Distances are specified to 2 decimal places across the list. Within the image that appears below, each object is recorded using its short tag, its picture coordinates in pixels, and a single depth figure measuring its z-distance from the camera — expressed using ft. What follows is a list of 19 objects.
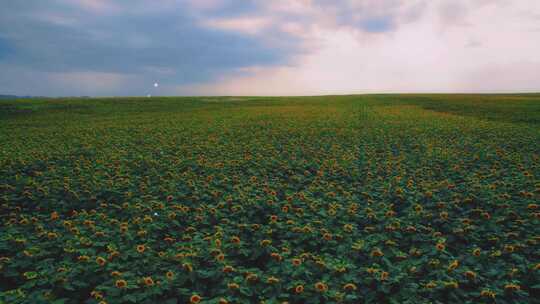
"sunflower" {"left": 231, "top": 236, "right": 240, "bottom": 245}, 18.13
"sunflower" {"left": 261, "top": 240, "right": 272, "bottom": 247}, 17.98
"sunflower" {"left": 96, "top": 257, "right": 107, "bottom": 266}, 15.47
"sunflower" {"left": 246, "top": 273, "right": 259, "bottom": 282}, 14.14
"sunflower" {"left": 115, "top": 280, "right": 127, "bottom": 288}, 13.75
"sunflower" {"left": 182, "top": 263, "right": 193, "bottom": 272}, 15.00
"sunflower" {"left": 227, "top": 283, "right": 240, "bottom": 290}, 13.61
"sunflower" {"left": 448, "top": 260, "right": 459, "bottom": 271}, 15.43
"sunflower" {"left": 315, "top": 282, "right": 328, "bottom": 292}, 13.57
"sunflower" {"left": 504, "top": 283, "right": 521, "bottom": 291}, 13.85
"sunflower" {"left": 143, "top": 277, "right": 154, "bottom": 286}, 13.74
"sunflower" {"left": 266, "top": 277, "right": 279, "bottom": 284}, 14.06
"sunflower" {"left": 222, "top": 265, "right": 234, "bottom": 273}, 14.98
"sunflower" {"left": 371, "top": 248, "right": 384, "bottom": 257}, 16.92
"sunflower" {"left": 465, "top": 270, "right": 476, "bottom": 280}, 14.87
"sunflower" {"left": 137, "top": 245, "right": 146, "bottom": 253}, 16.76
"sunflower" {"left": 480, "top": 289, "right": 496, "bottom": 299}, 13.60
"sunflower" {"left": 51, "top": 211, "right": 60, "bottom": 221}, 21.56
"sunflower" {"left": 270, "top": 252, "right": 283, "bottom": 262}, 16.50
